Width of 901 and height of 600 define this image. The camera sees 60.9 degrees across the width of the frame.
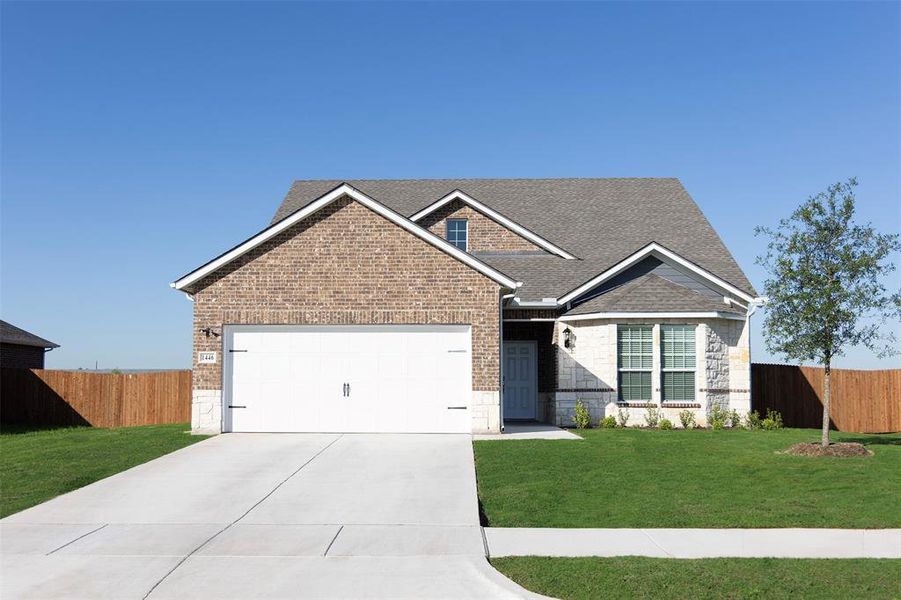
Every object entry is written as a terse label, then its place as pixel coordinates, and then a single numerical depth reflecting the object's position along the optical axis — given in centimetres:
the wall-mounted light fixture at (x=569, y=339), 2092
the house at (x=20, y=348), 2938
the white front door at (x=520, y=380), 2269
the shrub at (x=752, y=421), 2052
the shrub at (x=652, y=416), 2014
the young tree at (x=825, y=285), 1620
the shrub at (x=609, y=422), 2012
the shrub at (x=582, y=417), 2006
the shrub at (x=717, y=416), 2017
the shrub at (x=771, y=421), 2073
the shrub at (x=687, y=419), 2006
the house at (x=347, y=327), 1842
